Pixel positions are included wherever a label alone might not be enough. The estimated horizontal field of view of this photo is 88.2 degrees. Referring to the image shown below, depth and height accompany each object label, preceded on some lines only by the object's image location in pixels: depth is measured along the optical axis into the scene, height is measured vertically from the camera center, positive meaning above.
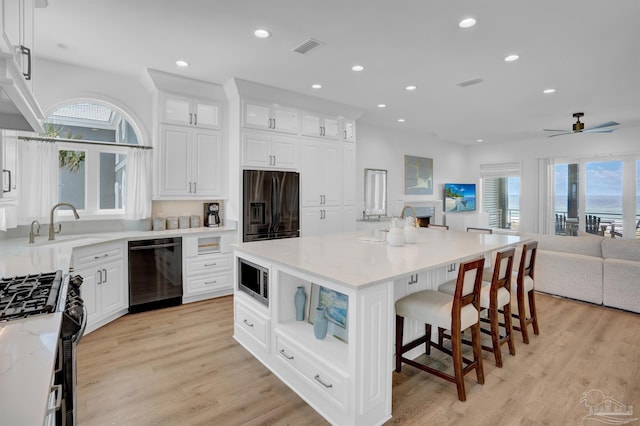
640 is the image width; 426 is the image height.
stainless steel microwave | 2.59 -0.59
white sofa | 3.81 -0.73
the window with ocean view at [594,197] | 6.66 +0.29
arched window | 3.86 +0.67
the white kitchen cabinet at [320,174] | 4.93 +0.55
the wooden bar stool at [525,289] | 2.91 -0.72
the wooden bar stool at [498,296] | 2.54 -0.68
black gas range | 1.30 -0.42
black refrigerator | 4.38 +0.06
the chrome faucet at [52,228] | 3.31 -0.20
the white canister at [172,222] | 4.43 -0.18
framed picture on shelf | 2.20 -0.69
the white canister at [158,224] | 4.27 -0.20
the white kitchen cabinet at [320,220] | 4.92 -0.17
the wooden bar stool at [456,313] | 2.17 -0.70
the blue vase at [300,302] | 2.47 -0.70
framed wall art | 7.36 +0.79
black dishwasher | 3.75 -0.76
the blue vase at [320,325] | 2.20 -0.77
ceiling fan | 5.05 +1.31
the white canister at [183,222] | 4.50 -0.18
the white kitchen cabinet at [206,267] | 4.12 -0.76
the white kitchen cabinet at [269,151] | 4.39 +0.81
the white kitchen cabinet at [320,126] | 4.96 +1.29
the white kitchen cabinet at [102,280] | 3.15 -0.74
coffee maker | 4.73 -0.09
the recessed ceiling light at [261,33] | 2.88 +1.56
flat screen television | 8.22 +0.32
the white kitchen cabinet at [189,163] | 4.17 +0.61
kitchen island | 1.82 -0.70
